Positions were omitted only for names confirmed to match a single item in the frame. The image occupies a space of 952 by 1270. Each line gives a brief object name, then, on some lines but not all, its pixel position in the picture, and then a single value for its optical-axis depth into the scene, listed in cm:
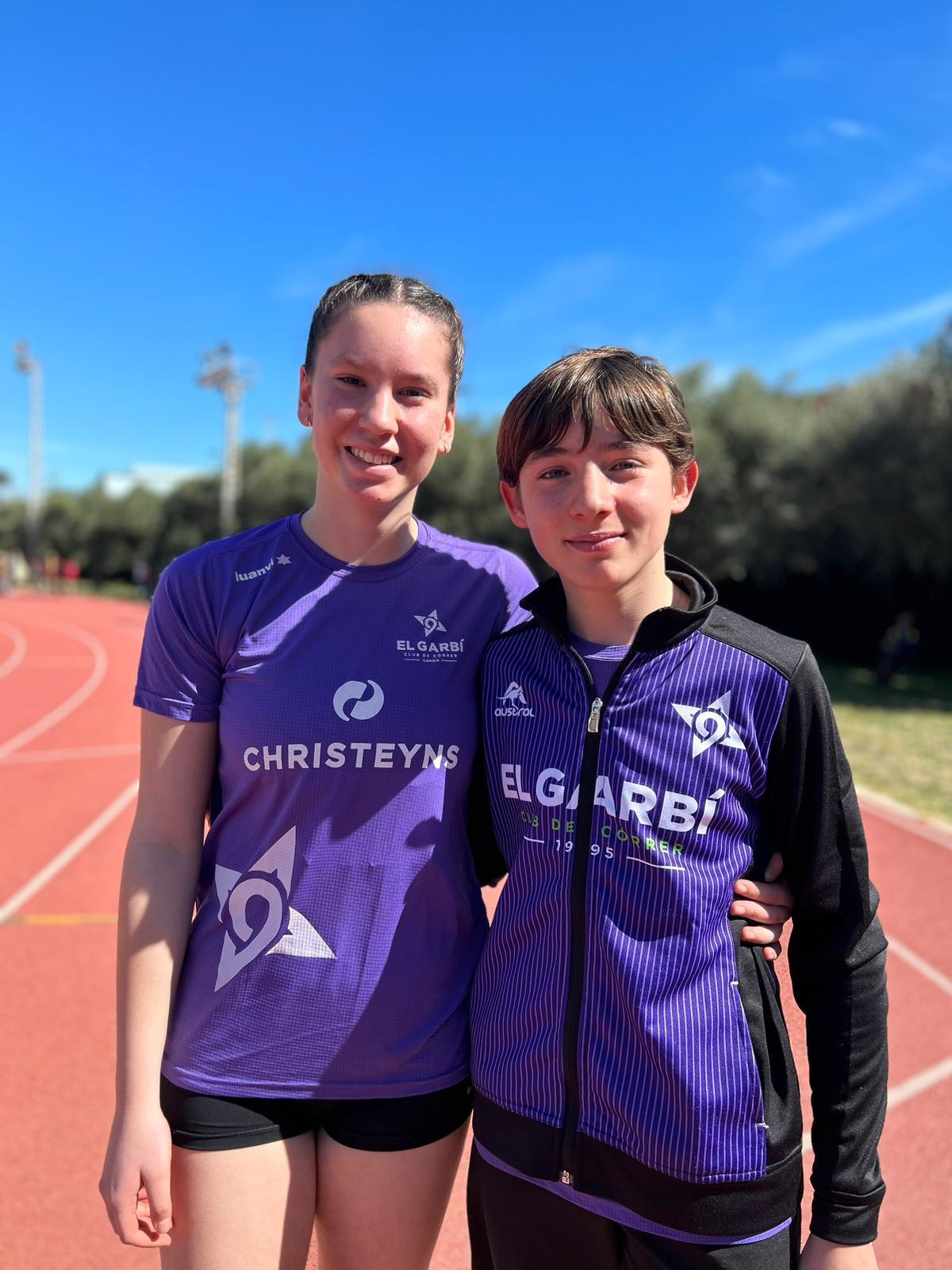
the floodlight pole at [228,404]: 2950
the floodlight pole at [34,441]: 4391
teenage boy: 136
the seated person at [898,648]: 1834
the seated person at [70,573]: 4764
